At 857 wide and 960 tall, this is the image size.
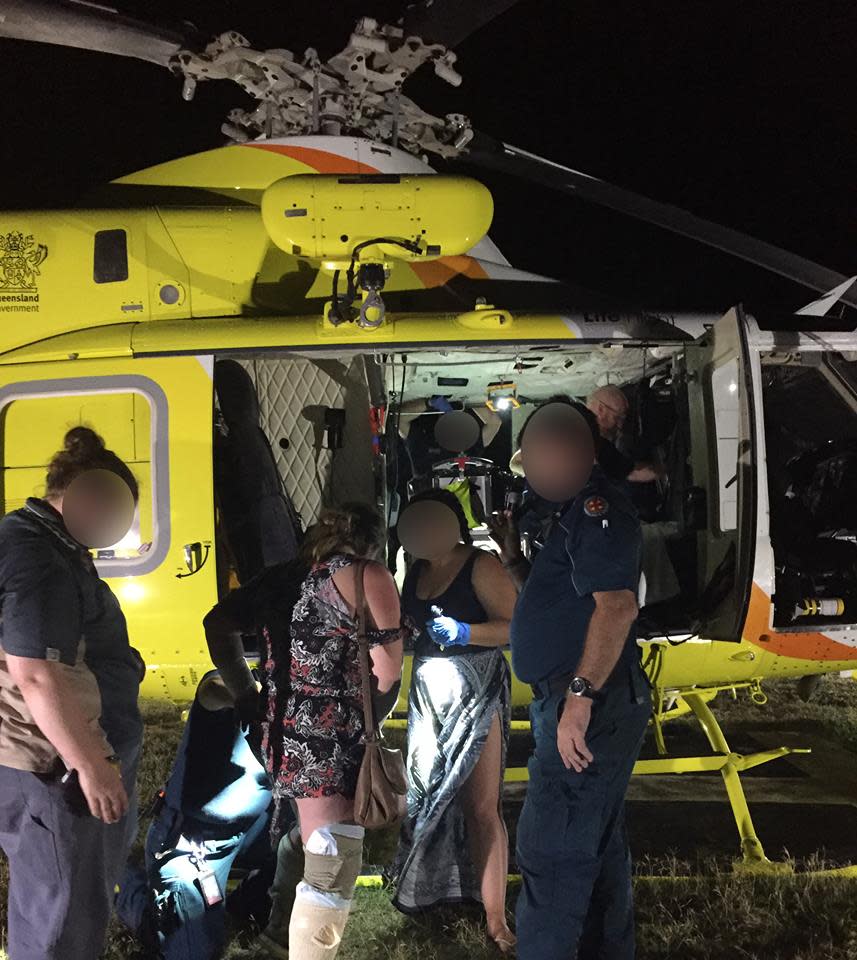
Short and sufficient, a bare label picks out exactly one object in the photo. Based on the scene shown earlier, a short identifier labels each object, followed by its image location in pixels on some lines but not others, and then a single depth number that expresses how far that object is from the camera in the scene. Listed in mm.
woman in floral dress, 2160
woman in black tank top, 2896
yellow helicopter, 3477
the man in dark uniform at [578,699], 2141
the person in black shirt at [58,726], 1862
